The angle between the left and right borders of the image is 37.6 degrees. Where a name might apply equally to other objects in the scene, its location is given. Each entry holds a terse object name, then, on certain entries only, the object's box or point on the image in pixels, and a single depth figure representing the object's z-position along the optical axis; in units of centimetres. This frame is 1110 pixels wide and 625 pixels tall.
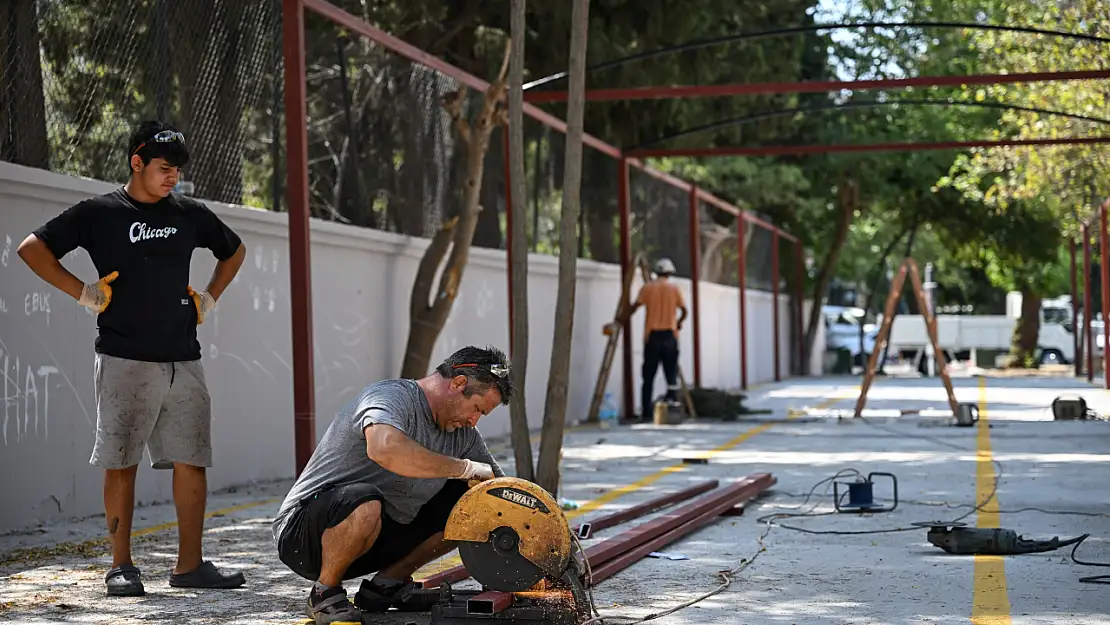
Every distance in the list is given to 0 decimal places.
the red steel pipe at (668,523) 802
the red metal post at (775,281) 3941
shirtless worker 2091
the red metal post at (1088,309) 3375
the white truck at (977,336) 5906
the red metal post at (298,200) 1098
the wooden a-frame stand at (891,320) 1908
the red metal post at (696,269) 2411
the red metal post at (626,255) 2162
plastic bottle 2034
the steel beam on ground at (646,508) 938
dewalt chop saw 591
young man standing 729
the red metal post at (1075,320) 3948
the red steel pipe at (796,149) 2041
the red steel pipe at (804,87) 1520
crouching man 607
